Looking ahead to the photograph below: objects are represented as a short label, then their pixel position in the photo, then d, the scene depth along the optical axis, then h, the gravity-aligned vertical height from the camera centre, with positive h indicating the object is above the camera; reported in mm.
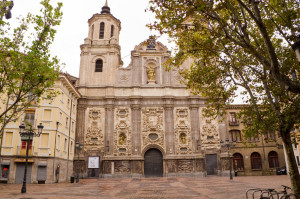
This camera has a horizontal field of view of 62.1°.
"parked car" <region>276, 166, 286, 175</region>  34938 -2105
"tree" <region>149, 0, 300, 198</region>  9742 +4760
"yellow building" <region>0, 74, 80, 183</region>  25125 +1257
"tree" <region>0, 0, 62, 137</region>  13469 +5507
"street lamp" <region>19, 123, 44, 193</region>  17672 +1848
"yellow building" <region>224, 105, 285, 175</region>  40281 +104
